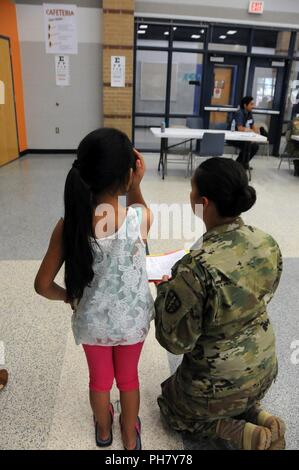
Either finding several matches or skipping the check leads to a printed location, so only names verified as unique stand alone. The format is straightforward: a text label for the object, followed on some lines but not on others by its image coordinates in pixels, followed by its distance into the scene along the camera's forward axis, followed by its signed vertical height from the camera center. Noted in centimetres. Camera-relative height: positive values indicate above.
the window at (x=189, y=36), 738 +105
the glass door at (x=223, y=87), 777 +13
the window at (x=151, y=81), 764 +19
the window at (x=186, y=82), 775 +20
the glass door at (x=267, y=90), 788 +11
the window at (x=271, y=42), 764 +105
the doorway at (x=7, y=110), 629 -40
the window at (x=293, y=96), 807 +1
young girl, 103 -50
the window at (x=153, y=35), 729 +105
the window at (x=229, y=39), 748 +105
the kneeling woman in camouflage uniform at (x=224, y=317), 115 -68
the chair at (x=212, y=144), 569 -73
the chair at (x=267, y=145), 818 -104
